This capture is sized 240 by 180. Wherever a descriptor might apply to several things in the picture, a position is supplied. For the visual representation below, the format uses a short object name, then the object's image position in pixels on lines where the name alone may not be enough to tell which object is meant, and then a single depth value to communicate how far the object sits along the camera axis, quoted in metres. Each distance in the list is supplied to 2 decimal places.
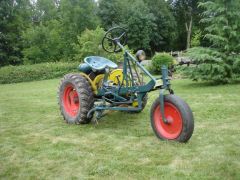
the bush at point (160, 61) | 17.84
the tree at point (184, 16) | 46.34
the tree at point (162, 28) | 41.44
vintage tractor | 4.82
